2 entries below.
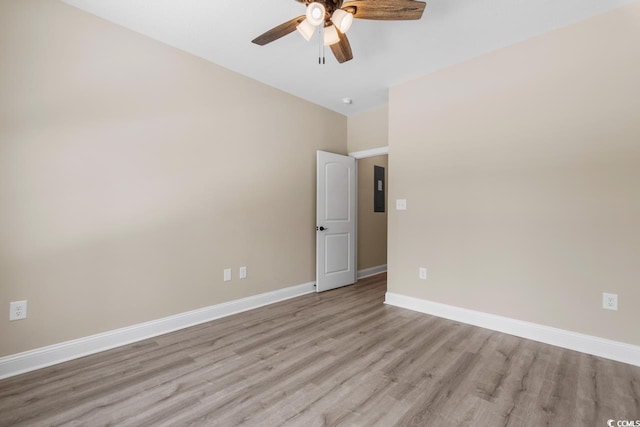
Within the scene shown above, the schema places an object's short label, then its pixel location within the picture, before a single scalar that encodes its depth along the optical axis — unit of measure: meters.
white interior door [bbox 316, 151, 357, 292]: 4.02
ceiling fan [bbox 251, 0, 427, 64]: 1.74
